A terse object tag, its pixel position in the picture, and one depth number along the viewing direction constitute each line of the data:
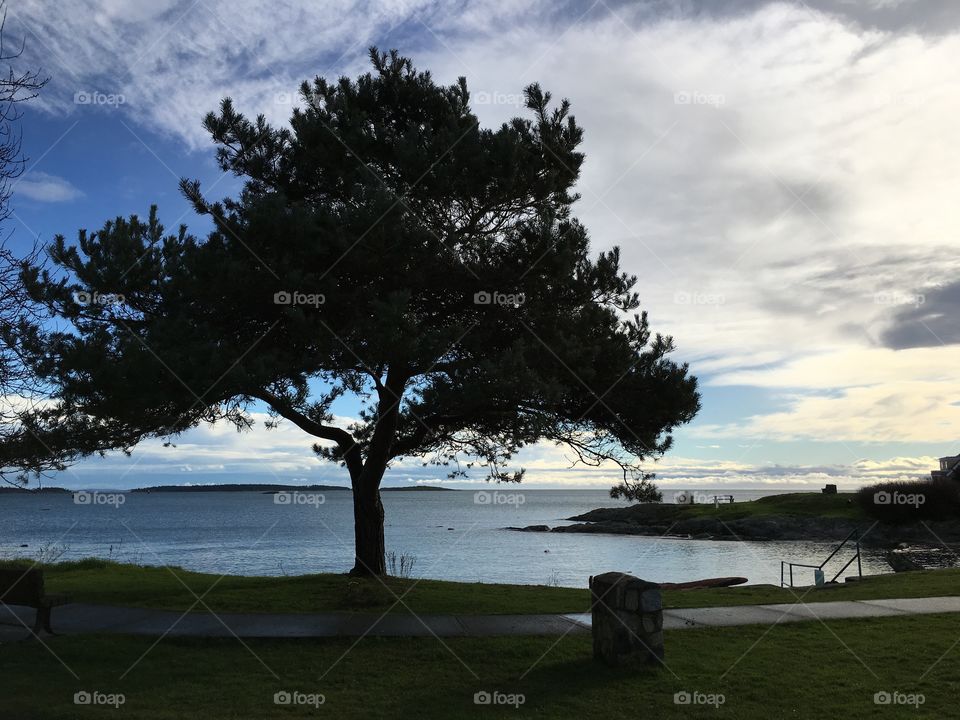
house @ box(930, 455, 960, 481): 41.11
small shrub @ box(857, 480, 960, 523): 40.62
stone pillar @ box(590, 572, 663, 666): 8.00
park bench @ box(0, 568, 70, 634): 9.35
